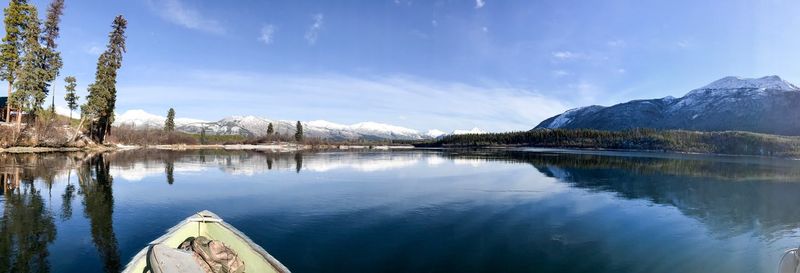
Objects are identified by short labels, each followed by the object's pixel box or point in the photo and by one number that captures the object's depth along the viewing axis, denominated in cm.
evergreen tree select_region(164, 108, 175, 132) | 17625
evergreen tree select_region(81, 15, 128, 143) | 8156
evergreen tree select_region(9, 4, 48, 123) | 6100
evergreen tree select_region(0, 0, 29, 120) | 5906
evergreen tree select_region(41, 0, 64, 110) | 6756
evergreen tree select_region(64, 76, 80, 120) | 8656
